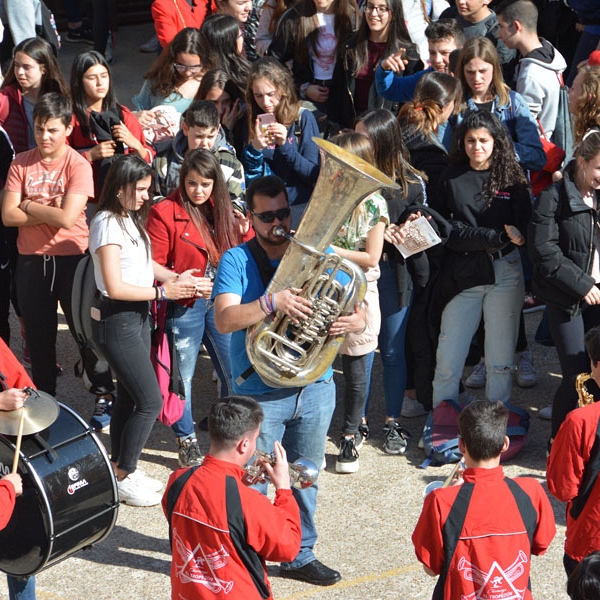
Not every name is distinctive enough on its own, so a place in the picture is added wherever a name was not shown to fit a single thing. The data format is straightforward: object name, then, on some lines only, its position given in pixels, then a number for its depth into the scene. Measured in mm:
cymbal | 7973
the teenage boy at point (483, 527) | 7031
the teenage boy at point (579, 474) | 7852
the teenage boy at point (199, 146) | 12031
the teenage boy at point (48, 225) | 11727
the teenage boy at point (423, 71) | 13945
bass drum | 8187
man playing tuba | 8875
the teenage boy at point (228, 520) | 7113
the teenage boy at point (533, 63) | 13711
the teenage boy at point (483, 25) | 15234
